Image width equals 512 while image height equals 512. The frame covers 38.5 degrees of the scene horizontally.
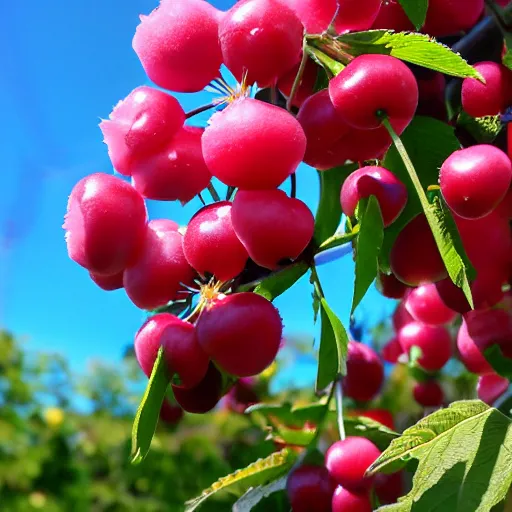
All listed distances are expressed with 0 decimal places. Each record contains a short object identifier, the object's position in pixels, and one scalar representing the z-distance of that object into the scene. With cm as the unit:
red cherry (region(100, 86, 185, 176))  44
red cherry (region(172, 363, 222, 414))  49
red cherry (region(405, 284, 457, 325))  72
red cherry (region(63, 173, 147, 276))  44
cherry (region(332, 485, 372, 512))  51
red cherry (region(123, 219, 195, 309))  46
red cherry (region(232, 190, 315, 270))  40
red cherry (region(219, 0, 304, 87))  41
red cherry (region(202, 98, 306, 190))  39
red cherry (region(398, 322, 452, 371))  79
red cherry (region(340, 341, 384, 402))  74
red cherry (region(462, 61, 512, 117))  45
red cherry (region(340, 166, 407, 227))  43
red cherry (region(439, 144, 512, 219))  40
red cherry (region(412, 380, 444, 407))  86
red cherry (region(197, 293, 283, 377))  43
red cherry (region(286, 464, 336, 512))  55
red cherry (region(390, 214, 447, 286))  49
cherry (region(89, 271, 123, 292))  50
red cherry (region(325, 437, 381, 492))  52
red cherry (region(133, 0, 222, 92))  45
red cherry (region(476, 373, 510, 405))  69
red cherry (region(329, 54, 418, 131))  39
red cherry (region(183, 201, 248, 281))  43
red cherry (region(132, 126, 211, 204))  45
